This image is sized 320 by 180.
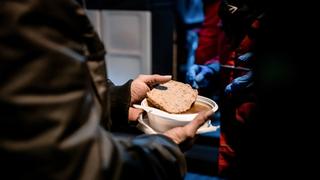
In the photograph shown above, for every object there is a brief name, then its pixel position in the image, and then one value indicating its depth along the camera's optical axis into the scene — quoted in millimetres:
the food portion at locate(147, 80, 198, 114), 1206
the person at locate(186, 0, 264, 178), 1770
